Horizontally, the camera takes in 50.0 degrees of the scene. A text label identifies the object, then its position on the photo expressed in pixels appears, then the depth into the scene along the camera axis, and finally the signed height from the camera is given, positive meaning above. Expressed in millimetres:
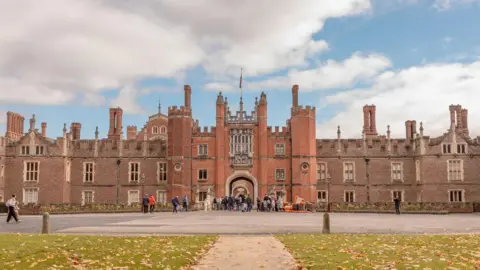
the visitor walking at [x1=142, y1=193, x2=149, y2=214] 38375 -1312
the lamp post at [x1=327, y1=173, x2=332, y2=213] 54006 +32
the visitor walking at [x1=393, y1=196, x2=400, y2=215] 38172 -1556
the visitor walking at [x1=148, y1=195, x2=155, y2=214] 39188 -1347
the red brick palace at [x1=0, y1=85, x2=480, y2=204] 52125 +2214
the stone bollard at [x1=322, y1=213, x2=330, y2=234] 19547 -1542
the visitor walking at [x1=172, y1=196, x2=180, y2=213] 38688 -1266
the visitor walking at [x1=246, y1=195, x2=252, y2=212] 44062 -1650
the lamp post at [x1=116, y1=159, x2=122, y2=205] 54562 +580
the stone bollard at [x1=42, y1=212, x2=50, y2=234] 18938 -1397
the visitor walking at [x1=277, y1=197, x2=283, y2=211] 45588 -1730
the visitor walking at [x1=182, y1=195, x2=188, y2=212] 42959 -1492
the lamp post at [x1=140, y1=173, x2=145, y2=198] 53469 +558
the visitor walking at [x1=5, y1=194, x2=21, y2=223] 25734 -1147
